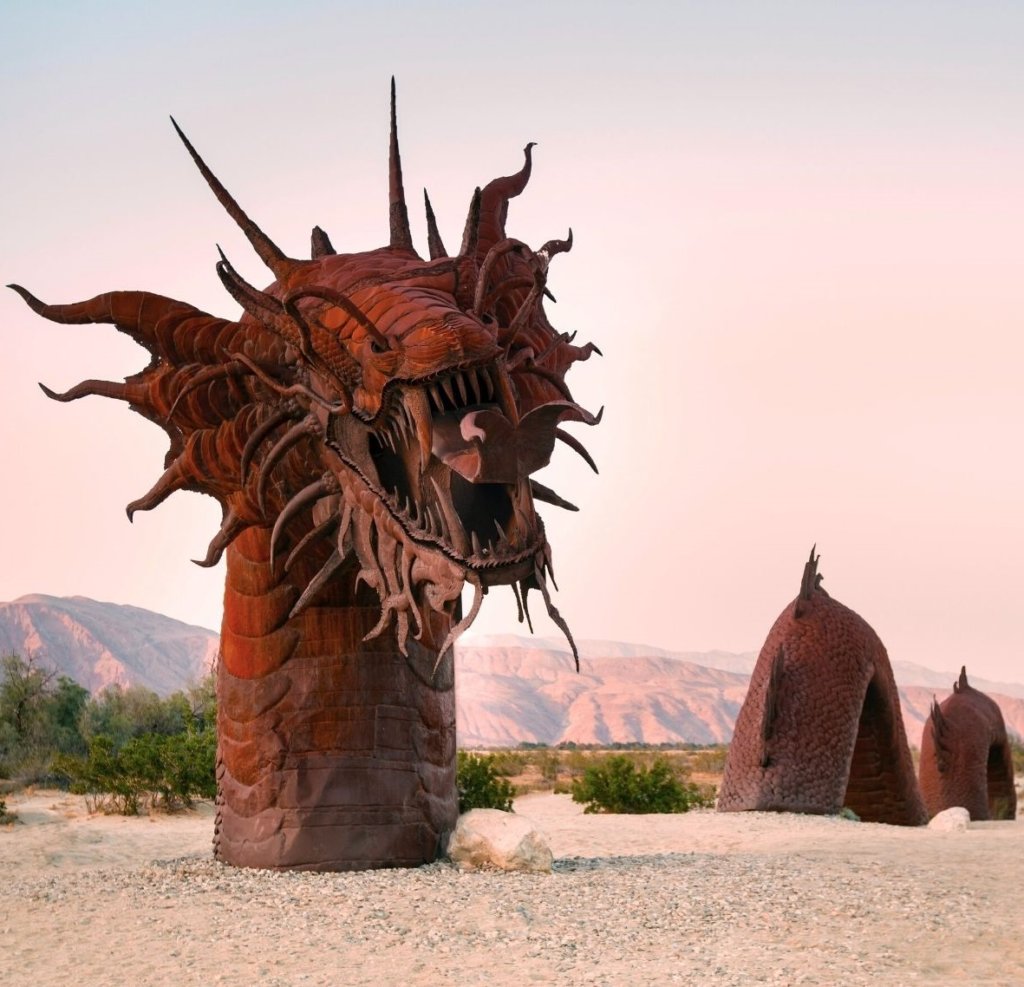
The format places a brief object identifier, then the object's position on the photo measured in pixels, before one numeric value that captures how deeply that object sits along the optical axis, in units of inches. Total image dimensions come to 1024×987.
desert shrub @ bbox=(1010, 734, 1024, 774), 1329.7
